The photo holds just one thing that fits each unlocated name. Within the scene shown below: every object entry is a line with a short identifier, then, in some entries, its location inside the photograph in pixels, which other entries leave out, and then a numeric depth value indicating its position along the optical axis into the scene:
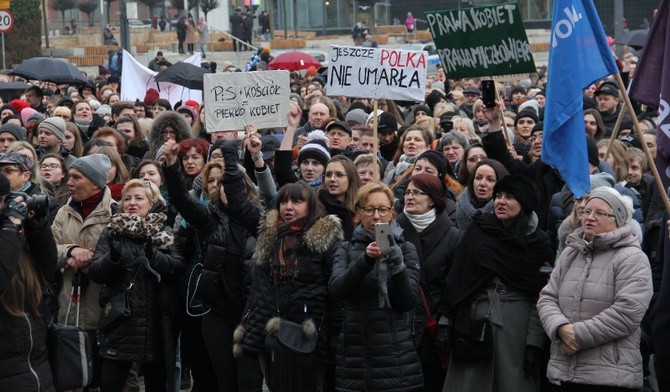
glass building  62.62
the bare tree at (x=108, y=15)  61.97
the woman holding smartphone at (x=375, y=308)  7.04
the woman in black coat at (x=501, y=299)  7.41
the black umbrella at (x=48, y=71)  20.88
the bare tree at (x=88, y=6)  62.06
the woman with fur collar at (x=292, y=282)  7.48
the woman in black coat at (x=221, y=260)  8.30
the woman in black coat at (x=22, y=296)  6.05
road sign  23.94
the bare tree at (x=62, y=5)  61.72
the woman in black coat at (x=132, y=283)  8.19
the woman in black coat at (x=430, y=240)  7.73
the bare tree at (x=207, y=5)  58.19
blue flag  6.95
